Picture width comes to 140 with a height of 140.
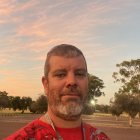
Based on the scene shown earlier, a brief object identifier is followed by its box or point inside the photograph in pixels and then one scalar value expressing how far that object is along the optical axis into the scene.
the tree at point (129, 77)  30.15
